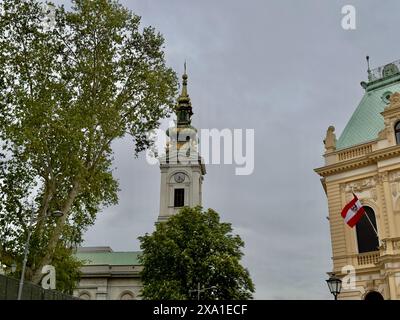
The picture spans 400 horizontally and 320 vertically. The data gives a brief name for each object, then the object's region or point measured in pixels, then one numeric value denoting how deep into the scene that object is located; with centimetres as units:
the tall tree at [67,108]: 2080
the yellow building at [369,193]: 2623
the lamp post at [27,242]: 1807
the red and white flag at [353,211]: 2541
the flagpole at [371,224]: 2653
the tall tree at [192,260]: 3662
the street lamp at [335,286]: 1695
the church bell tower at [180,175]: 7612
